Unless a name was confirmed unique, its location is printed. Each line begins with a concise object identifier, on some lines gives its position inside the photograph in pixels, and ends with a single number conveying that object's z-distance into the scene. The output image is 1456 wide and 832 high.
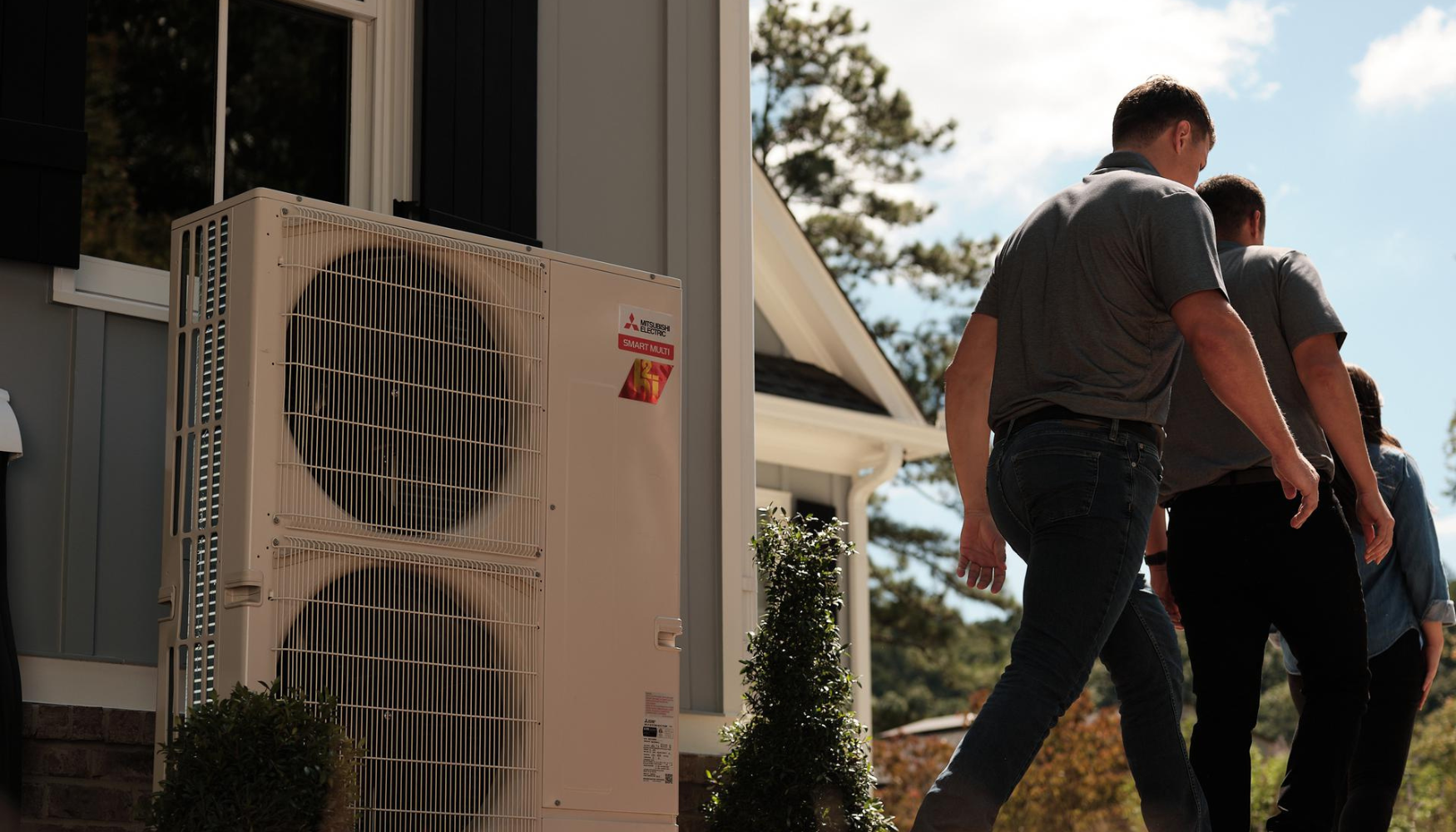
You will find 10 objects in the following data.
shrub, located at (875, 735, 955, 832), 15.73
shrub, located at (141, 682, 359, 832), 3.44
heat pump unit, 3.69
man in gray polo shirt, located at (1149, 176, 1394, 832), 3.71
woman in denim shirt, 4.43
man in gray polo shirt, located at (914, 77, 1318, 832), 3.14
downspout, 10.45
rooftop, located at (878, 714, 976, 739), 18.80
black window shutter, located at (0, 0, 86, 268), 4.29
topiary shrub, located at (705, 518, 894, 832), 4.75
